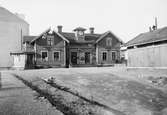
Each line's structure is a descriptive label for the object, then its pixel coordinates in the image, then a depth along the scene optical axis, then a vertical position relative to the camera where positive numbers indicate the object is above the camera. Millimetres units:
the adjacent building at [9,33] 38894 +6225
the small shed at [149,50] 14820 +964
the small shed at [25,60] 29016 +135
